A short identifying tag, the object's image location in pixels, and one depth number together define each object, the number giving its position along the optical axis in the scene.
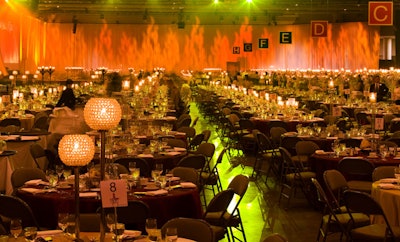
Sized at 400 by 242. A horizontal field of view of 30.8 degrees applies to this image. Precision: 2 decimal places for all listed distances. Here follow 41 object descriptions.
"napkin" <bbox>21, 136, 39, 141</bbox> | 11.62
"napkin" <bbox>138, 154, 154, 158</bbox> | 9.47
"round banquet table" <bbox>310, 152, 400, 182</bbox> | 9.25
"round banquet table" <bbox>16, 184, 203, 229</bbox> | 6.68
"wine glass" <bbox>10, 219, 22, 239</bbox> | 4.73
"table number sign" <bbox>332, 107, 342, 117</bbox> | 13.41
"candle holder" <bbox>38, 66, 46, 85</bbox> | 30.89
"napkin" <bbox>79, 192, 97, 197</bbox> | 6.76
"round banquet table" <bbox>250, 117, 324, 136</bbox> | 15.03
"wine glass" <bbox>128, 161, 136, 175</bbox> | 7.42
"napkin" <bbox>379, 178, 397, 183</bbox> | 7.76
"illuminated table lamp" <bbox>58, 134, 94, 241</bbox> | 4.41
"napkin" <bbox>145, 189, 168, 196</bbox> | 6.89
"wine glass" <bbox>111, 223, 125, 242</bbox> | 4.67
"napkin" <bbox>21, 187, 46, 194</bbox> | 6.91
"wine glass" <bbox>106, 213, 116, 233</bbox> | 4.77
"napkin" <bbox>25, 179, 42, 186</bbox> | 7.29
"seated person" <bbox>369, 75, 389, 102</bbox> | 22.33
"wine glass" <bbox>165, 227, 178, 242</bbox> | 4.64
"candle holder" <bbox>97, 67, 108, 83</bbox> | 32.09
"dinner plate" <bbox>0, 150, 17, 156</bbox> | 9.92
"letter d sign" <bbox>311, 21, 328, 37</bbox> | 27.19
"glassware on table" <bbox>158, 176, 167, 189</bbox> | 7.20
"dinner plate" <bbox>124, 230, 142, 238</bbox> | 5.11
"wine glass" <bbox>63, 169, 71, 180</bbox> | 7.34
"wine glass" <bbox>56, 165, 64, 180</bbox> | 7.38
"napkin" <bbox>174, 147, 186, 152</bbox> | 10.16
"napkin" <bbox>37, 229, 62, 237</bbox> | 5.12
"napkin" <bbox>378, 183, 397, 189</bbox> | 7.45
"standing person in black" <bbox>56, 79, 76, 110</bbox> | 14.61
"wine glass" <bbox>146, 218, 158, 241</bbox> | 4.75
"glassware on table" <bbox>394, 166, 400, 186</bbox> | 7.51
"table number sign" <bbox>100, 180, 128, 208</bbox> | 4.19
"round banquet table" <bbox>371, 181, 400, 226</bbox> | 7.20
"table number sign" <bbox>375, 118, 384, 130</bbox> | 10.52
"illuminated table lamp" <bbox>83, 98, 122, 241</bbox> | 4.65
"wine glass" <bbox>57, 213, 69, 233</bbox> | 4.83
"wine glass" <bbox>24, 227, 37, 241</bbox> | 4.66
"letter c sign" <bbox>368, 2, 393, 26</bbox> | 19.53
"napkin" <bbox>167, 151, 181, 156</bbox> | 9.81
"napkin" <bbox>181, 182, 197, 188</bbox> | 7.32
